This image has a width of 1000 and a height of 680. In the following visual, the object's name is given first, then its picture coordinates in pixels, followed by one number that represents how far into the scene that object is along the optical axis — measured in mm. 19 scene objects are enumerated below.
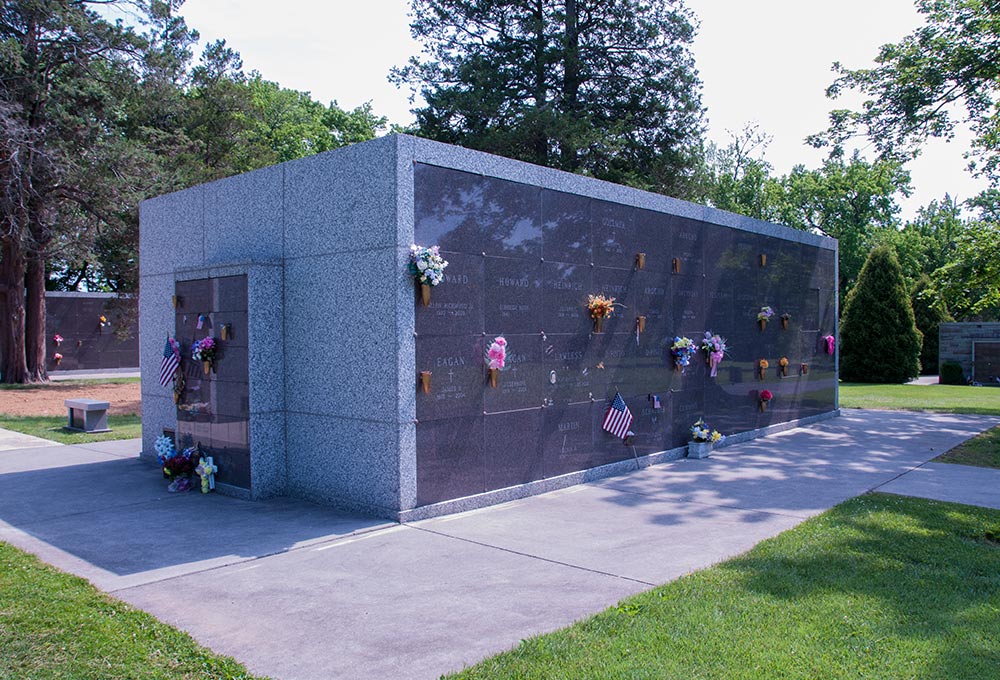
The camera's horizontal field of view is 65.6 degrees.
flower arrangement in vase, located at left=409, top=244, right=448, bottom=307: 7141
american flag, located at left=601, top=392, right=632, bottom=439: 9539
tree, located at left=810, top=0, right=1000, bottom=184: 15836
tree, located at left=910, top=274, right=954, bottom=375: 32938
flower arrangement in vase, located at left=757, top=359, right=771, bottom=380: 12977
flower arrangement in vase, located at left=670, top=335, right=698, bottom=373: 10680
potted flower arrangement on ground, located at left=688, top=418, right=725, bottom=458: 10969
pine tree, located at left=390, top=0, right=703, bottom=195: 20781
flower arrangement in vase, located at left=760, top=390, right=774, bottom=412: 12867
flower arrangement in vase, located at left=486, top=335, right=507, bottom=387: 7906
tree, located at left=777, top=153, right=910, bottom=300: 43625
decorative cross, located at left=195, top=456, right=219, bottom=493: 8516
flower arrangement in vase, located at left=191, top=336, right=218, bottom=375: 8453
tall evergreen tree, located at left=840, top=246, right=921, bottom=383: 27984
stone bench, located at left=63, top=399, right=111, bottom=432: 13930
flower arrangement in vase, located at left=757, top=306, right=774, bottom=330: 12977
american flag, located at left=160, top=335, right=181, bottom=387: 9008
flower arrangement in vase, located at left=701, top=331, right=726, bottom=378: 11383
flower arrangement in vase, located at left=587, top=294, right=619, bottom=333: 9320
